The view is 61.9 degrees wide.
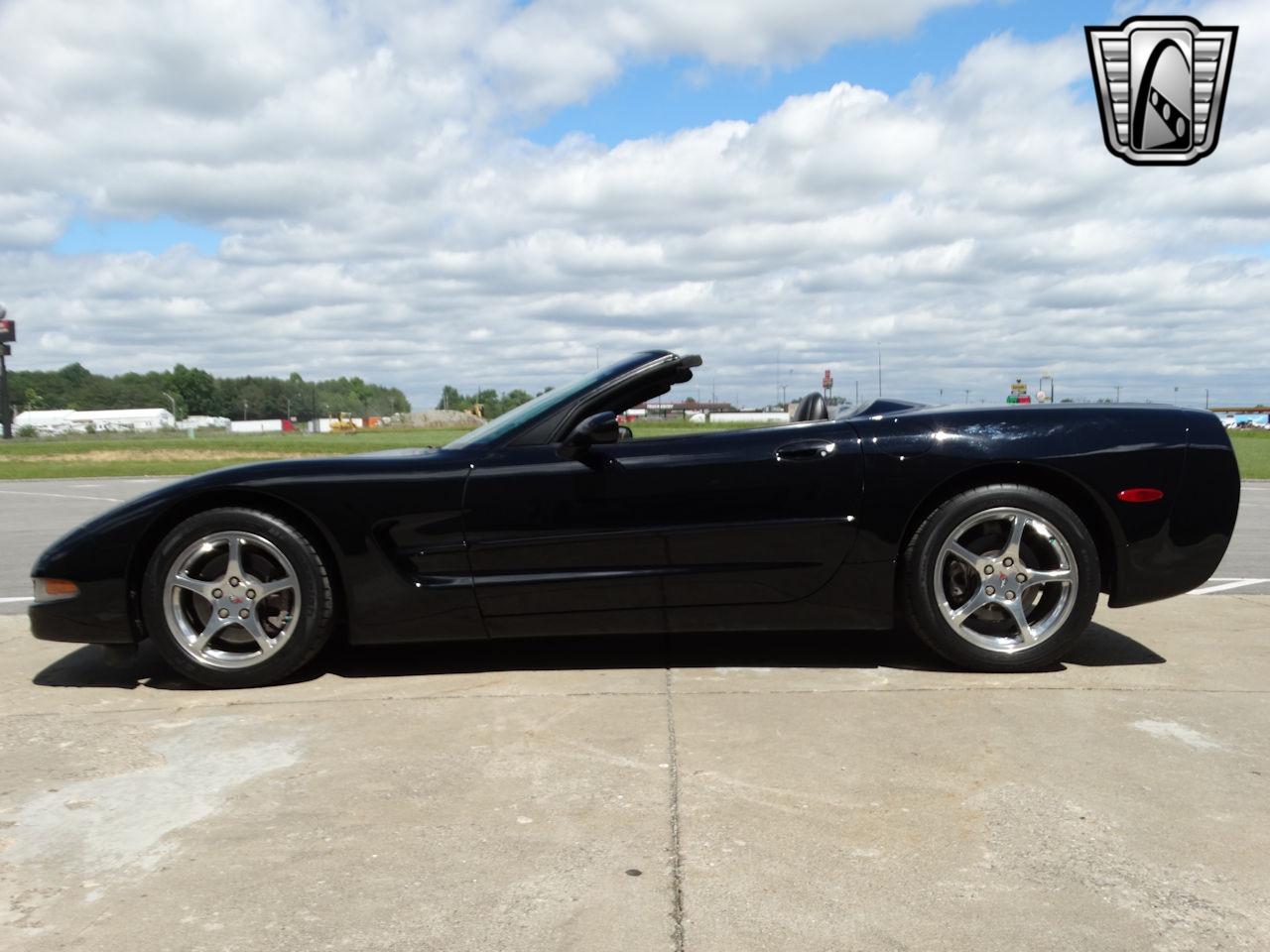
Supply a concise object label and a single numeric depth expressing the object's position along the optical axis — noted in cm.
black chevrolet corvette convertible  393
